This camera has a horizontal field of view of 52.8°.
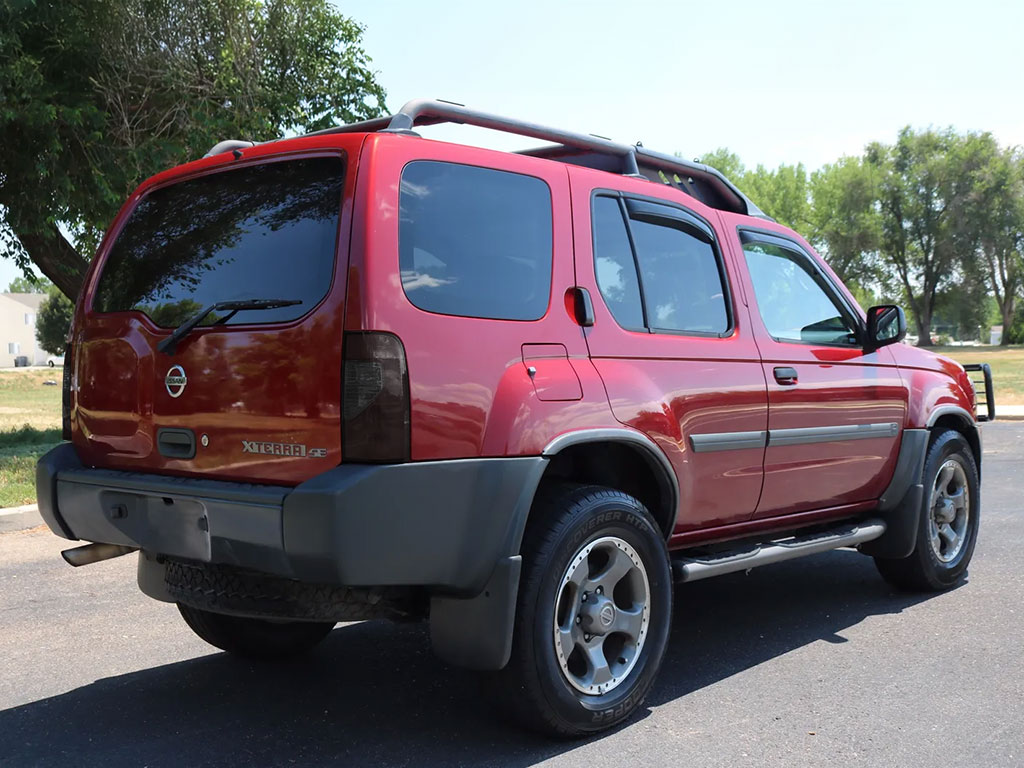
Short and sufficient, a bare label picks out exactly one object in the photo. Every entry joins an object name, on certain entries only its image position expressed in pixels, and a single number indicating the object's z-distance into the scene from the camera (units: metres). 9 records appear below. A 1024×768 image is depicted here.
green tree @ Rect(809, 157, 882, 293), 63.69
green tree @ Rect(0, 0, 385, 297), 13.27
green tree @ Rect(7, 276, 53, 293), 150.48
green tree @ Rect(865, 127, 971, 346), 61.72
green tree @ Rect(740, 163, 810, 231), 72.69
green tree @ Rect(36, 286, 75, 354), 70.25
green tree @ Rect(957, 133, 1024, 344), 59.16
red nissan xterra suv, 3.14
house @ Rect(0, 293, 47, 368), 100.00
